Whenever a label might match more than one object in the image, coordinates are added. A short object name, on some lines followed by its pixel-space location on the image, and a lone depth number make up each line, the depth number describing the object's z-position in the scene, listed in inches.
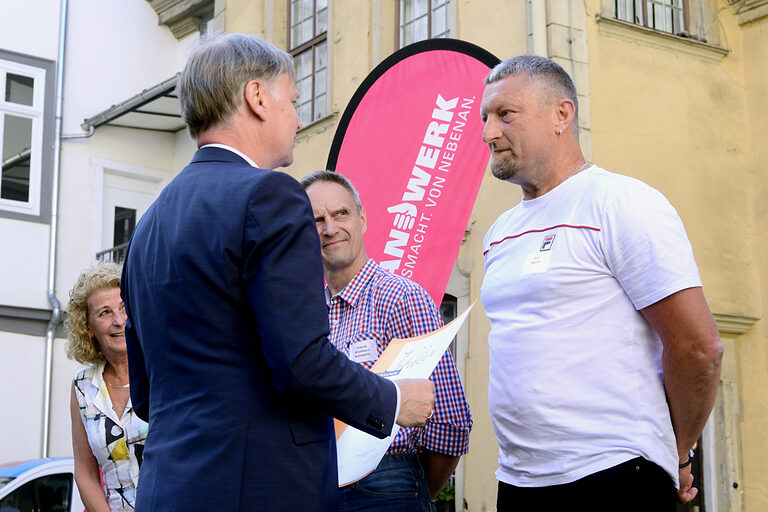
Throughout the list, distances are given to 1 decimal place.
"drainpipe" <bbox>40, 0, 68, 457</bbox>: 652.7
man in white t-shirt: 106.6
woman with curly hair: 156.3
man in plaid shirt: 129.6
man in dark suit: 89.4
